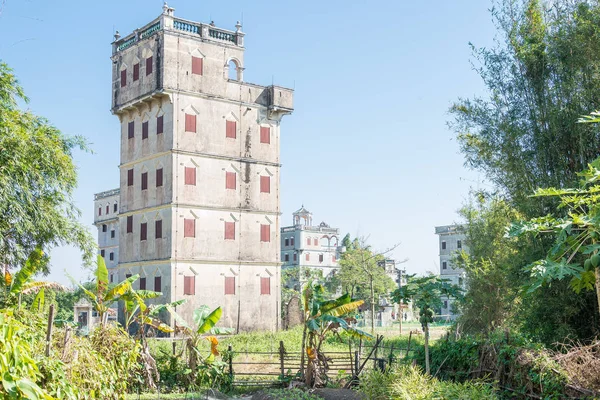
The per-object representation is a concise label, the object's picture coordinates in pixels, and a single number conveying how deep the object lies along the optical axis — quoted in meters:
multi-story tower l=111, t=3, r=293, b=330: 33.06
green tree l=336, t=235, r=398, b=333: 57.94
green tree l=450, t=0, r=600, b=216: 16.33
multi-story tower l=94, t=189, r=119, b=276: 67.25
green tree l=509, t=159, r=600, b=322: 9.13
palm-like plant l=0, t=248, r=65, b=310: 15.20
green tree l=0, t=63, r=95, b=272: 19.72
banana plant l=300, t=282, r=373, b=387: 17.95
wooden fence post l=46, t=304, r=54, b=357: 8.98
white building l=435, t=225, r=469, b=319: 75.88
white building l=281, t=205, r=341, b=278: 80.00
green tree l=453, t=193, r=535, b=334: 28.78
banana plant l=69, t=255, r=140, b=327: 17.81
